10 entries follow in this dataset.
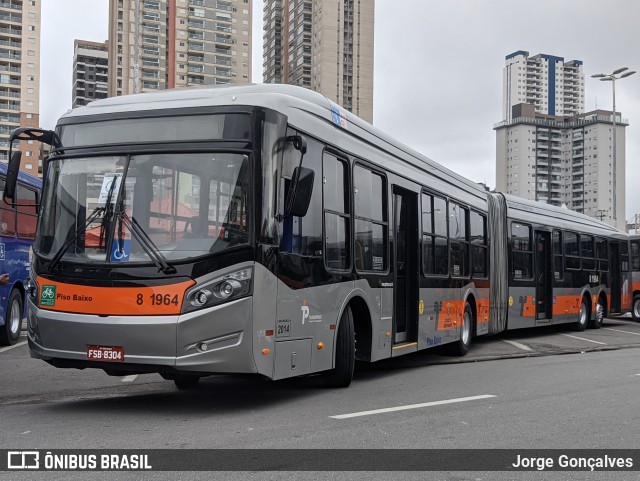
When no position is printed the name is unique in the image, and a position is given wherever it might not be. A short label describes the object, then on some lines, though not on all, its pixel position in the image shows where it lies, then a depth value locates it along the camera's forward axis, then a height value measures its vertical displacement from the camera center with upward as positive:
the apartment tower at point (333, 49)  130.88 +34.94
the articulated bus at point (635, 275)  28.02 -0.24
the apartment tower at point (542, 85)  191.38 +42.98
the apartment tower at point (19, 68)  122.19 +28.92
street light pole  44.84 +10.35
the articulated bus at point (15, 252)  15.91 +0.20
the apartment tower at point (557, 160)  152.62 +20.57
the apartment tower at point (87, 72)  170.50 +39.83
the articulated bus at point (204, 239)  7.62 +0.25
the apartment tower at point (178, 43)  121.56 +33.31
